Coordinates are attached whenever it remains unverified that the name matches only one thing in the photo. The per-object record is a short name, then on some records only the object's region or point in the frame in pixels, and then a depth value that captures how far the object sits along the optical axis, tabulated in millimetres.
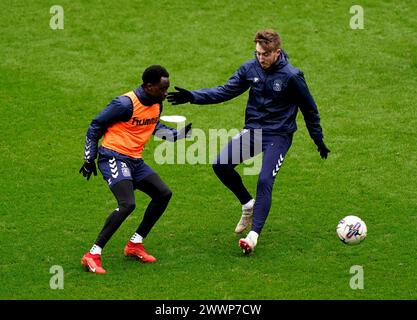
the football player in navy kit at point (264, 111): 11078
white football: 10953
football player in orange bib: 10680
